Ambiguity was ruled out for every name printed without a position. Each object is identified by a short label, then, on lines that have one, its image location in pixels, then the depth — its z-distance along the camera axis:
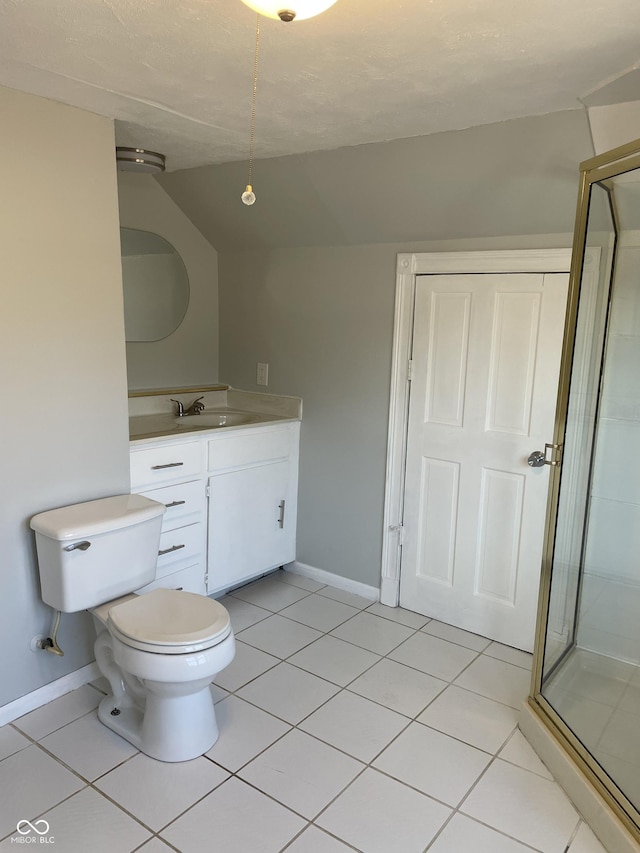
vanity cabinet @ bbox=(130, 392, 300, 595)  2.75
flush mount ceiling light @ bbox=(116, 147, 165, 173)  2.58
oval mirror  3.14
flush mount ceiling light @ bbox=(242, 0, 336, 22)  1.07
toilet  1.94
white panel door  2.63
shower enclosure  2.01
